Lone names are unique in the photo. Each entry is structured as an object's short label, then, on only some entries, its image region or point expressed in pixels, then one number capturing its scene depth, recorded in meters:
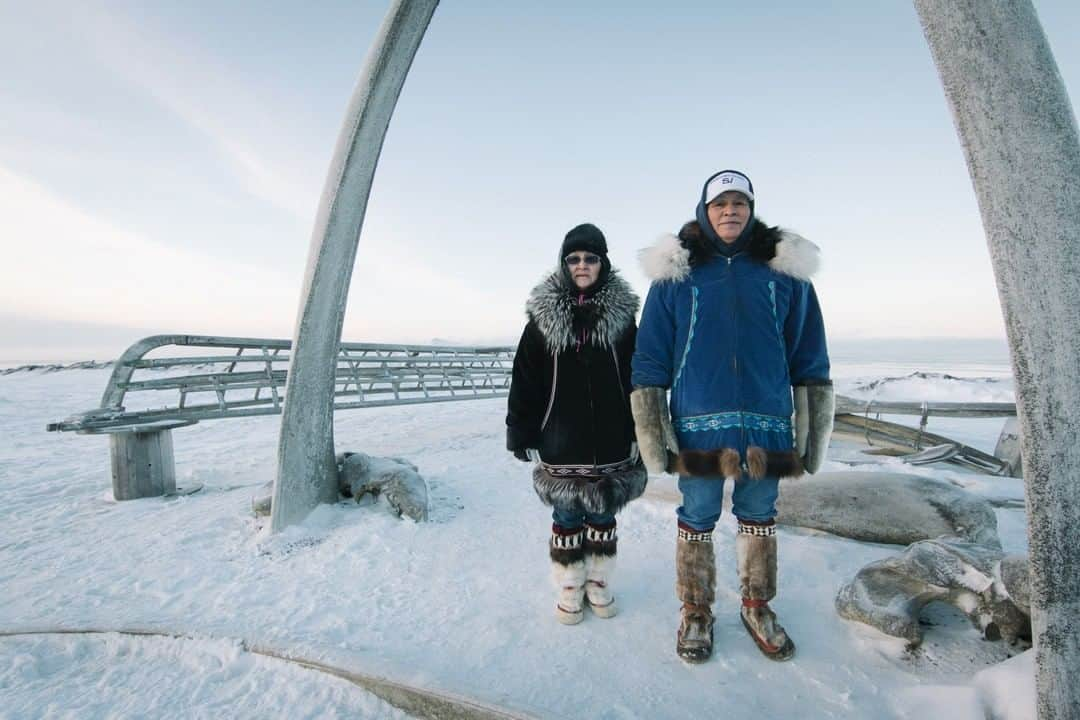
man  2.14
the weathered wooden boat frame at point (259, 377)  5.21
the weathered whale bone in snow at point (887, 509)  3.18
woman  2.48
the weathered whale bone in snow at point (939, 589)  1.97
